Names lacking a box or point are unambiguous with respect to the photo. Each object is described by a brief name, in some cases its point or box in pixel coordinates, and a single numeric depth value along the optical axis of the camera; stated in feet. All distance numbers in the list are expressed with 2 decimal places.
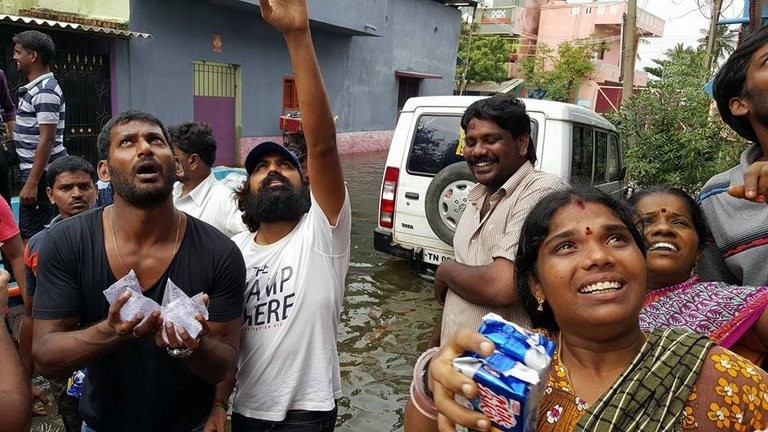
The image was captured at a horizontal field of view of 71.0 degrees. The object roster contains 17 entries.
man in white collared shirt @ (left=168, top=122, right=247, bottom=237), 11.19
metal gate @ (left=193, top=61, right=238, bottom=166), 43.73
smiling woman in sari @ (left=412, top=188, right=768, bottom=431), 4.05
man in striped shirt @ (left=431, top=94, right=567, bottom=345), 6.96
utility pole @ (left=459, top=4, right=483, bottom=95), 91.09
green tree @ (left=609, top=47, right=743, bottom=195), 21.89
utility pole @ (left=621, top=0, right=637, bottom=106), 38.41
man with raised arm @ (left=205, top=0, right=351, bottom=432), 6.70
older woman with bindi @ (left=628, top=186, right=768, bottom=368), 5.28
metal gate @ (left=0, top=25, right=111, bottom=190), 30.17
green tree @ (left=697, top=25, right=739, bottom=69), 89.91
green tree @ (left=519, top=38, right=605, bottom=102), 96.17
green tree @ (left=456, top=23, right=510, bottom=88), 98.78
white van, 16.15
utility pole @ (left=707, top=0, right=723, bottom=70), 44.27
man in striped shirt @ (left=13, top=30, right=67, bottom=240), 13.84
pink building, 109.81
